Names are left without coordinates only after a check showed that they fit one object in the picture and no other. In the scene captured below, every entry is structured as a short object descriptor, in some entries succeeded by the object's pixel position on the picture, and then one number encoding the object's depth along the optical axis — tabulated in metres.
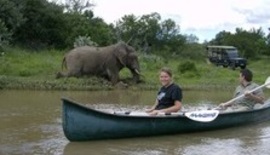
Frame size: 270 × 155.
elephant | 20.59
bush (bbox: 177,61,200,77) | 25.61
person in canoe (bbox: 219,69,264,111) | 11.40
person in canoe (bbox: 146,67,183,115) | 9.78
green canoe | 8.94
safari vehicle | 35.94
